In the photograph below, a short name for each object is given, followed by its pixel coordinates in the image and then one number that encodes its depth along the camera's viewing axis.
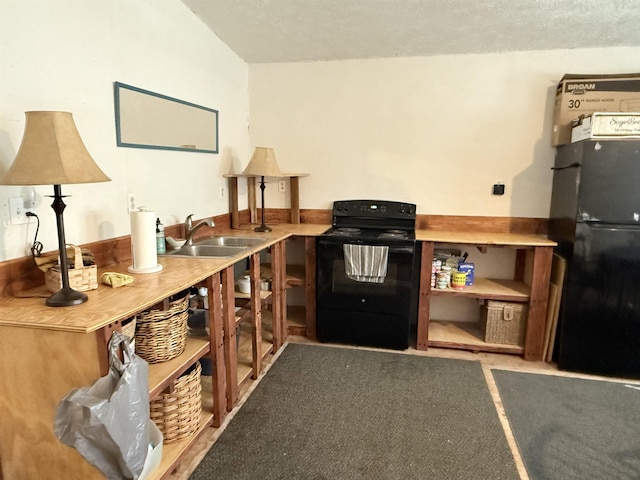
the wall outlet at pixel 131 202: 2.17
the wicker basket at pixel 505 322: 2.99
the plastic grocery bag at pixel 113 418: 1.19
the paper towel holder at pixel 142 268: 1.86
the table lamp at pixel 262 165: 3.03
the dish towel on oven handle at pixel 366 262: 2.96
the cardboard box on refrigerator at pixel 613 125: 2.49
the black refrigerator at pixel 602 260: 2.52
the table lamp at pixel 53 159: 1.33
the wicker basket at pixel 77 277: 1.54
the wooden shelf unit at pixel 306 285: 3.16
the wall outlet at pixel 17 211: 1.57
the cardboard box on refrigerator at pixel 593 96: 2.84
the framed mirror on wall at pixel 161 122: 2.11
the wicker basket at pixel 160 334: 1.72
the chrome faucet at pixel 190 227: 2.46
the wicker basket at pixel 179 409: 1.77
